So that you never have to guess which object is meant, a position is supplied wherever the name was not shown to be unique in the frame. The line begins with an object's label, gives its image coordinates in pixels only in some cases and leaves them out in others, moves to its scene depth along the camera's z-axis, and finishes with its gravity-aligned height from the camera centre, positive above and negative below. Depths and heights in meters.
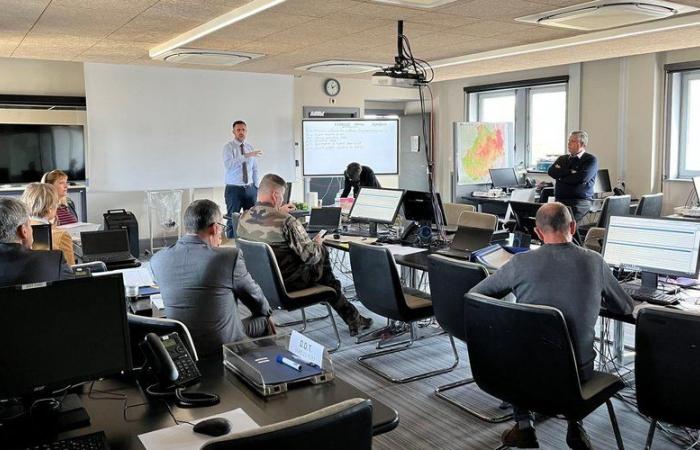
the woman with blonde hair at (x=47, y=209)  3.87 -0.25
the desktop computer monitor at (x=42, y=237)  3.46 -0.37
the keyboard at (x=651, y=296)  3.19 -0.68
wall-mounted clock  10.30 +1.26
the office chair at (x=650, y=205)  5.84 -0.40
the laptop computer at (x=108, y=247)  4.07 -0.52
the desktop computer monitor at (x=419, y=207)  5.17 -0.35
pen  2.12 -0.66
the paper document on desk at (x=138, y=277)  3.41 -0.60
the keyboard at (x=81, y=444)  1.66 -0.72
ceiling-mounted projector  4.66 +0.64
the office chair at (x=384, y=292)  4.02 -0.82
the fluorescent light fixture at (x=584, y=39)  5.43 +1.20
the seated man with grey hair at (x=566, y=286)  2.81 -0.54
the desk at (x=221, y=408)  1.79 -0.72
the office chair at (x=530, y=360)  2.56 -0.82
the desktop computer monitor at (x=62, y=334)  1.80 -0.48
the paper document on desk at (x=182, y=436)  1.68 -0.73
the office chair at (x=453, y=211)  6.25 -0.46
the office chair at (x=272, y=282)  4.36 -0.80
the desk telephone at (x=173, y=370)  1.98 -0.66
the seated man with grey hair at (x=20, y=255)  2.53 -0.35
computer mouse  1.75 -0.71
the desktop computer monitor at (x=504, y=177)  9.25 -0.20
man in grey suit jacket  2.87 -0.52
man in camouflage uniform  4.55 -0.50
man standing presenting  8.19 -0.06
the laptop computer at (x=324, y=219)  5.95 -0.50
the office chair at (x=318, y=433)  1.37 -0.59
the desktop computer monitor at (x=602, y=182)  8.10 -0.25
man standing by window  6.67 -0.13
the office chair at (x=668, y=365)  2.38 -0.77
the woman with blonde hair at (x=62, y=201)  5.22 -0.29
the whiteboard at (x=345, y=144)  9.62 +0.32
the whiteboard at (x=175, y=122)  8.14 +0.60
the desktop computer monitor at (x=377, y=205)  5.55 -0.36
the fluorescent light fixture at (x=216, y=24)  4.54 +1.15
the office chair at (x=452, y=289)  3.39 -0.70
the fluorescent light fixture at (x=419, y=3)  4.34 +1.11
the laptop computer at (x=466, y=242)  4.48 -0.55
